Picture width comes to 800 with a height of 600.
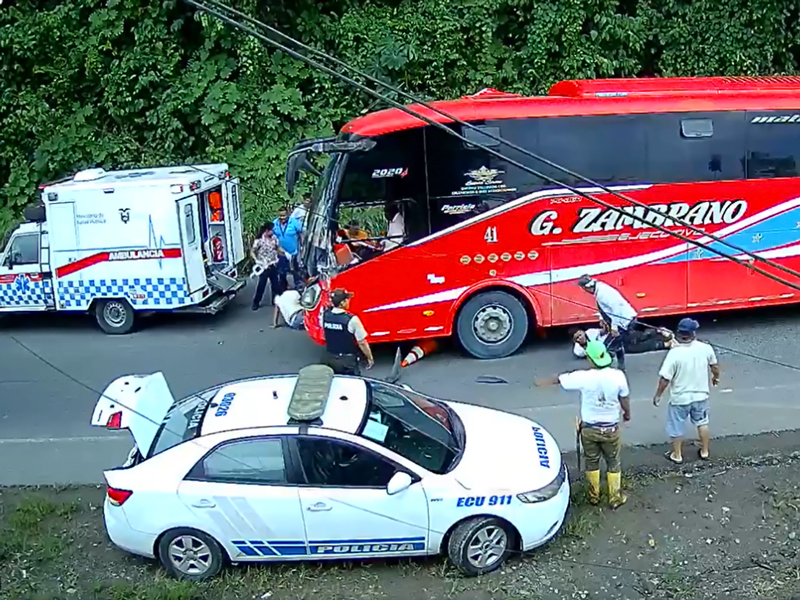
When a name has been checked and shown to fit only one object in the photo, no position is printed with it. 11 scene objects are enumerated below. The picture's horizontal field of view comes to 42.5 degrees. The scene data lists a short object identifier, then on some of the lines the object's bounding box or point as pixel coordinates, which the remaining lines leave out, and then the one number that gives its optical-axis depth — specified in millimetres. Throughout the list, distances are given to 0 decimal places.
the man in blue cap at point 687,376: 9086
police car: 7457
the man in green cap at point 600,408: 8234
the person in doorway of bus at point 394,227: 12664
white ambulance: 14539
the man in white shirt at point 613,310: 11750
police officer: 11133
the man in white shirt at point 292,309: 13461
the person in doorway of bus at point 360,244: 12750
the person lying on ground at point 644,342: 12938
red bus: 12602
